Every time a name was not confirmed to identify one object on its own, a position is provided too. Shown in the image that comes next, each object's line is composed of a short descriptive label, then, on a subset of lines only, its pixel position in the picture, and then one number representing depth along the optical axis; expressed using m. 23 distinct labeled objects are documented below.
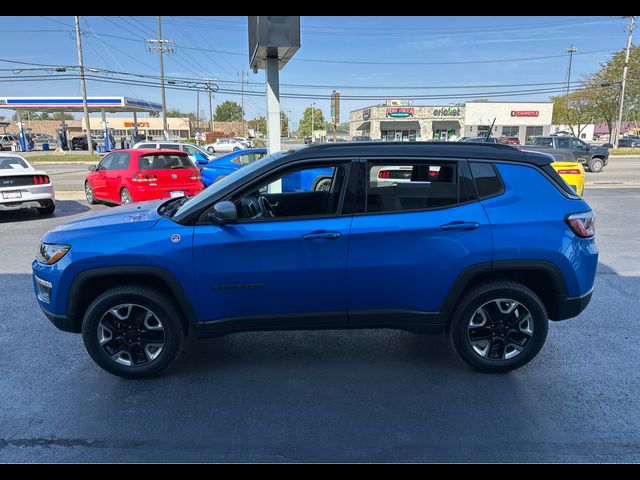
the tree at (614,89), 42.16
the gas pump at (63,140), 41.31
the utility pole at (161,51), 37.91
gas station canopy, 40.88
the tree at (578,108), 50.38
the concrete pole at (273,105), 8.66
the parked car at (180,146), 18.47
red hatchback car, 10.44
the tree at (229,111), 134.38
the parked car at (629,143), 49.75
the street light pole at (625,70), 40.03
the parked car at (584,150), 20.92
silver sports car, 9.34
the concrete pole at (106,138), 41.81
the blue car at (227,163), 11.88
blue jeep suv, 3.29
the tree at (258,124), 103.68
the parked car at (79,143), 46.81
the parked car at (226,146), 38.71
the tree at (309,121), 102.88
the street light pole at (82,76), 33.22
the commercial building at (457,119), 56.69
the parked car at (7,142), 47.39
